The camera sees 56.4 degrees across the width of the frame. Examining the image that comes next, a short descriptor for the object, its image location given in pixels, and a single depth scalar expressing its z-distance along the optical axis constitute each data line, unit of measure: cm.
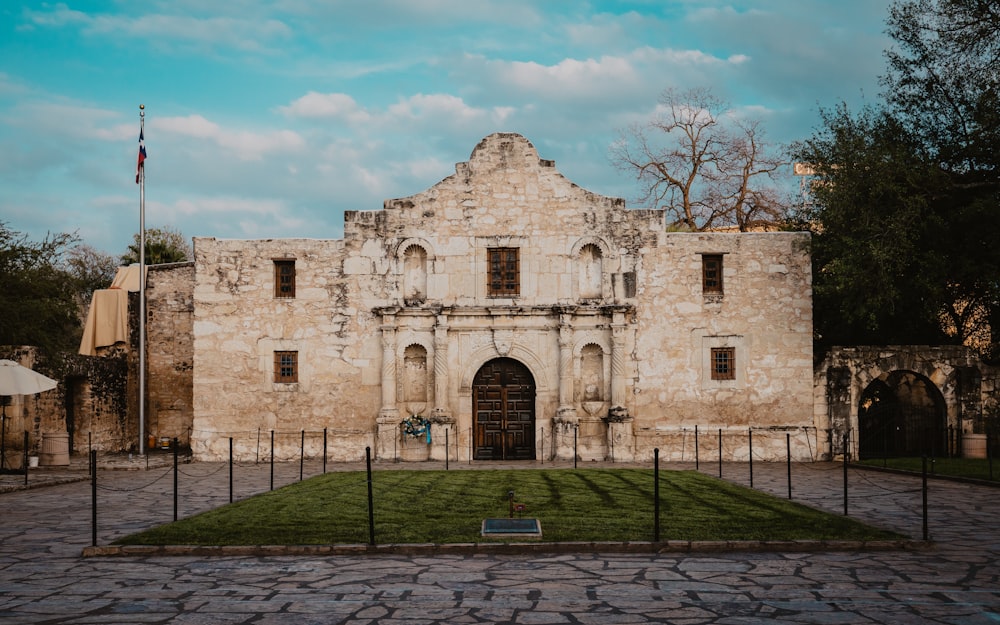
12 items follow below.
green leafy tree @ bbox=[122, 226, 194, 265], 4140
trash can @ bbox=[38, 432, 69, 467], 2305
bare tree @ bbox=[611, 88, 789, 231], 3862
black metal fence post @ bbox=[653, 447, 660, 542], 1092
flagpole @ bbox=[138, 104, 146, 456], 2398
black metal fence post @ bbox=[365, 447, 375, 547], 1079
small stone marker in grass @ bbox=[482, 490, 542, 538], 1127
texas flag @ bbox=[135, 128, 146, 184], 2482
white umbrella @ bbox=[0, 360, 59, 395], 1894
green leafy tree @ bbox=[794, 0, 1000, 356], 2177
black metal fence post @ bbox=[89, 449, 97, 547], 1090
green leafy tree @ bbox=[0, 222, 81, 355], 2603
